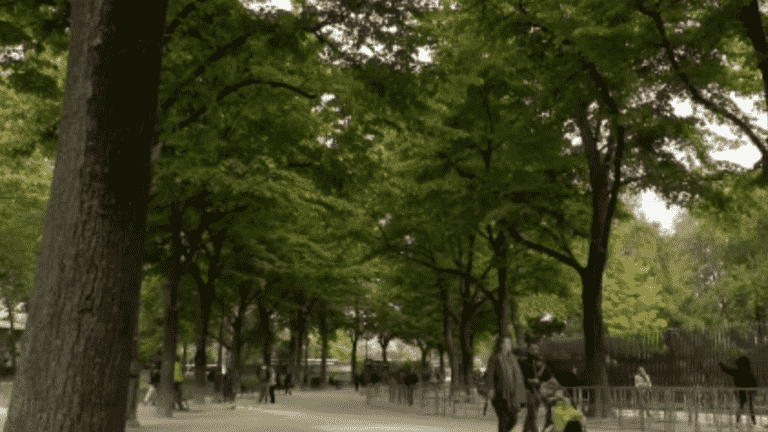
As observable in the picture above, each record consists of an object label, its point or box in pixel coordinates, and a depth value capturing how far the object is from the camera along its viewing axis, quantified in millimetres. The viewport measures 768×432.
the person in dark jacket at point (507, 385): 11133
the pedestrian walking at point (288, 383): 40719
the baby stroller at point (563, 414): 9930
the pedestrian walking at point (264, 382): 28780
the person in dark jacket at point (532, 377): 12543
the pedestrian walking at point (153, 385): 26562
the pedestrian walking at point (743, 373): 16688
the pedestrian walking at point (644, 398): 15844
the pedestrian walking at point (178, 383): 22094
